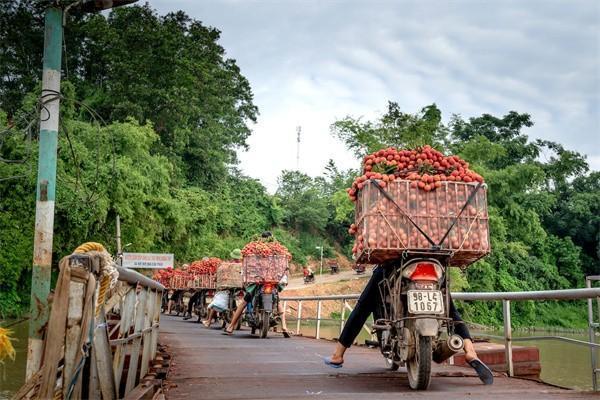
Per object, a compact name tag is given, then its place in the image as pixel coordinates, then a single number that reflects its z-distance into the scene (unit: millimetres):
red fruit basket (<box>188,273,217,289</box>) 21898
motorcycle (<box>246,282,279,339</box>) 13031
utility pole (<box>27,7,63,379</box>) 6082
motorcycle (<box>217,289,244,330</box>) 17080
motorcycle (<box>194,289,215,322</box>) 22391
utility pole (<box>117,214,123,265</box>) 24578
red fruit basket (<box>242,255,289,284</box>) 13172
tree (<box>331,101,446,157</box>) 38281
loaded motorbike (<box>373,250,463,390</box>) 5445
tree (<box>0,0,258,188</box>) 39969
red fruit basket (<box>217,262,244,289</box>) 17125
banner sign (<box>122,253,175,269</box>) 22766
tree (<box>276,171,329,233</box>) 67375
